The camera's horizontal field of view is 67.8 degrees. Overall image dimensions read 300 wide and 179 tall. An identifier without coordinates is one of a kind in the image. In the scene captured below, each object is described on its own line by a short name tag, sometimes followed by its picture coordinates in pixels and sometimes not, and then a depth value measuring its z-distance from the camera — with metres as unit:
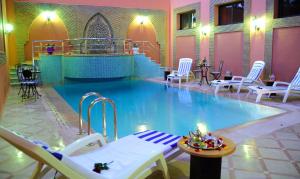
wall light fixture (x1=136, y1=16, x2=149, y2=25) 12.32
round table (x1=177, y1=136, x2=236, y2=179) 2.13
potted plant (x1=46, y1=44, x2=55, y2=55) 9.70
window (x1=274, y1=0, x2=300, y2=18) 7.07
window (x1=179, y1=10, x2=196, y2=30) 10.80
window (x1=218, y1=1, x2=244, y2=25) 8.77
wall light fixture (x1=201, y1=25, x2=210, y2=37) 9.74
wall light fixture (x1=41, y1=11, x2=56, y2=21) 10.78
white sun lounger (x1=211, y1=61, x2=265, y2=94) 7.16
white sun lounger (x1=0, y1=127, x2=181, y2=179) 1.66
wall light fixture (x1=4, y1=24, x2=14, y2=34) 9.51
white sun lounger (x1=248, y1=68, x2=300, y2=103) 5.83
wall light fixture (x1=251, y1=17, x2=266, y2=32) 7.76
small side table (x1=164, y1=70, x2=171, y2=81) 10.29
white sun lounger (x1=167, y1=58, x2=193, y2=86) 9.33
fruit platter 2.21
